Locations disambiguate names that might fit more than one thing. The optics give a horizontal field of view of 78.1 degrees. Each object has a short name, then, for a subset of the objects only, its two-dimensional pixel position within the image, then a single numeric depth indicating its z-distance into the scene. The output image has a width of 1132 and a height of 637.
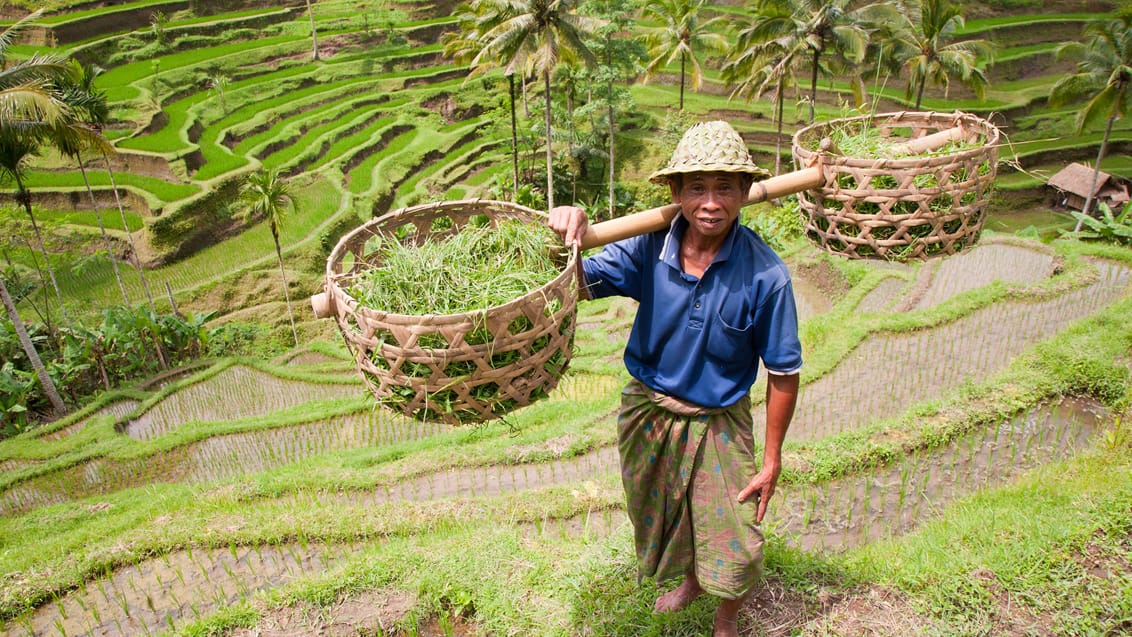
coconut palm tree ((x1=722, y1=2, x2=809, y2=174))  14.06
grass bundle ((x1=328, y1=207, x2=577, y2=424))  1.85
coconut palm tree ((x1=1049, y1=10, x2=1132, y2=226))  13.41
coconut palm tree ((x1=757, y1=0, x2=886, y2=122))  13.30
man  1.97
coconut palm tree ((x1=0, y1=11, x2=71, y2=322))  7.61
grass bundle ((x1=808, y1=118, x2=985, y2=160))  2.94
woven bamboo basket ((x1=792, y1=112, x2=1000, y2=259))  2.56
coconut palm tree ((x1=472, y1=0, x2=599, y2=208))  12.05
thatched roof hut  15.17
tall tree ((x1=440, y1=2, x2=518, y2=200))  12.95
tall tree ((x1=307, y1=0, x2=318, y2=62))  24.16
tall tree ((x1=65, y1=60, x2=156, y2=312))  10.98
